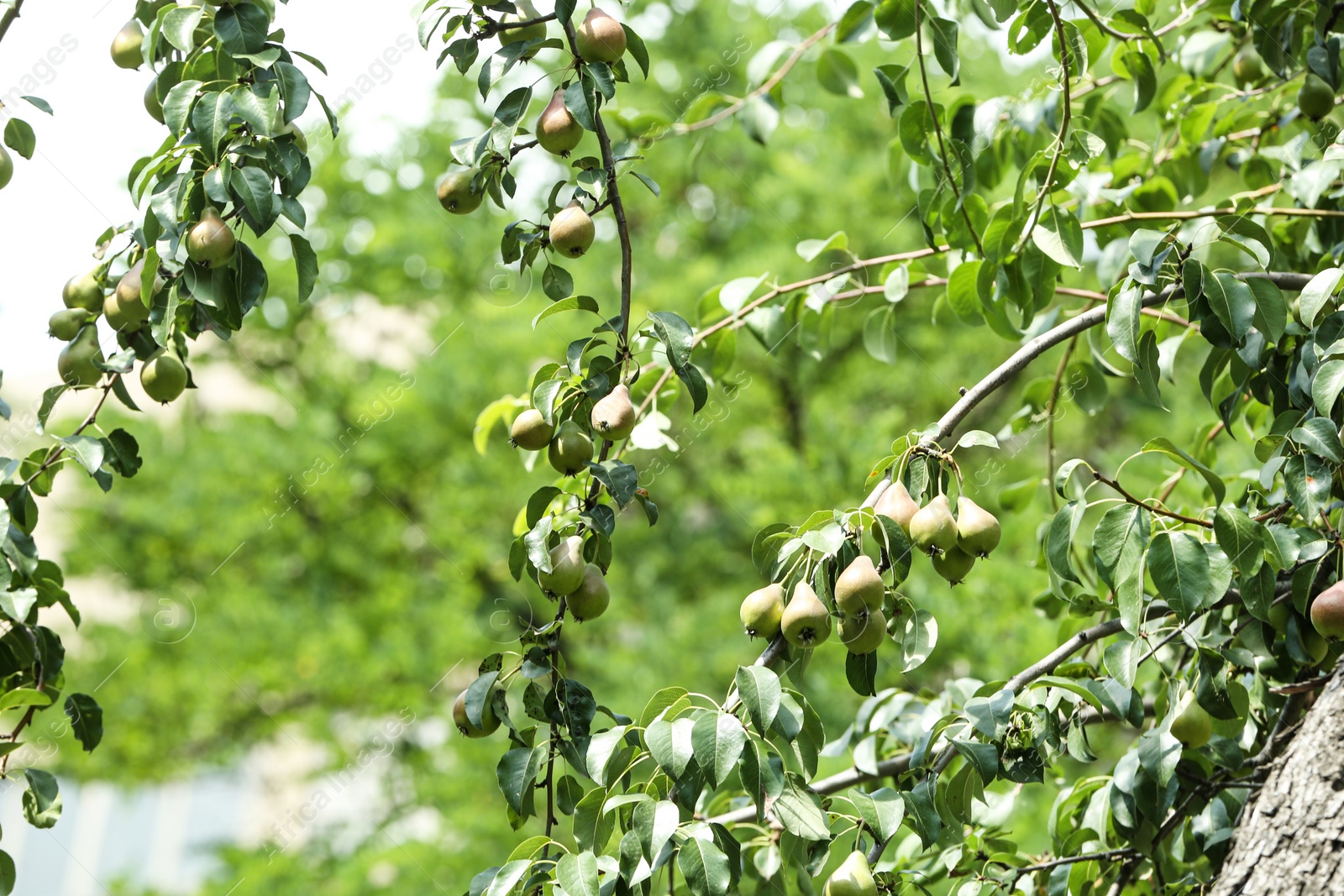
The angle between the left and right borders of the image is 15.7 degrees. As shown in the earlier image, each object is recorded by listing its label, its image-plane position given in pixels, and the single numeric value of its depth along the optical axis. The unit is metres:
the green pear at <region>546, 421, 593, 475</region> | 4.73
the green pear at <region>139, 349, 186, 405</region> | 4.82
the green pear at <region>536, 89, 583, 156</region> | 4.73
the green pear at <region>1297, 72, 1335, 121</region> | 5.06
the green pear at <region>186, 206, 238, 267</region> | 4.65
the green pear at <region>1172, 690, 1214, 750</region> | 4.76
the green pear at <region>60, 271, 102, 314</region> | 4.82
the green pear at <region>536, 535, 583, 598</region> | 4.69
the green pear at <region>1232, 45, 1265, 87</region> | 5.43
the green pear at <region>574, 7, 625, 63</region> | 4.74
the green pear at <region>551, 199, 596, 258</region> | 4.70
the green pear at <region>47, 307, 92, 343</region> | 4.83
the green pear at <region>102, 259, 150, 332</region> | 4.76
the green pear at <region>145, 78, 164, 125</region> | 4.82
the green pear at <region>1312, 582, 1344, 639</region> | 4.65
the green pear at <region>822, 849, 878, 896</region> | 4.62
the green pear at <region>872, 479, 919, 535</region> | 4.65
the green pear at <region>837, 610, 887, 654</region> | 4.61
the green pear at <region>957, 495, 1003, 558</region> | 4.66
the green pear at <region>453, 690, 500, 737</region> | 4.72
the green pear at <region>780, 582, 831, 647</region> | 4.59
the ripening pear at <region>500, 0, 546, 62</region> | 4.75
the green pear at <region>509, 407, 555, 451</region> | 4.73
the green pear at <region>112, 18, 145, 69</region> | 4.87
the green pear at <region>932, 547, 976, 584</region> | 4.67
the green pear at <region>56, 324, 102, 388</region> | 4.82
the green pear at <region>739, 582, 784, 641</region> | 4.64
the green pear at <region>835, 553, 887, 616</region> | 4.58
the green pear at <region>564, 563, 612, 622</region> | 4.74
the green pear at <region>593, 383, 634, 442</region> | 4.68
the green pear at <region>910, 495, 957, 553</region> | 4.61
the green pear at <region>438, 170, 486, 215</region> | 4.76
